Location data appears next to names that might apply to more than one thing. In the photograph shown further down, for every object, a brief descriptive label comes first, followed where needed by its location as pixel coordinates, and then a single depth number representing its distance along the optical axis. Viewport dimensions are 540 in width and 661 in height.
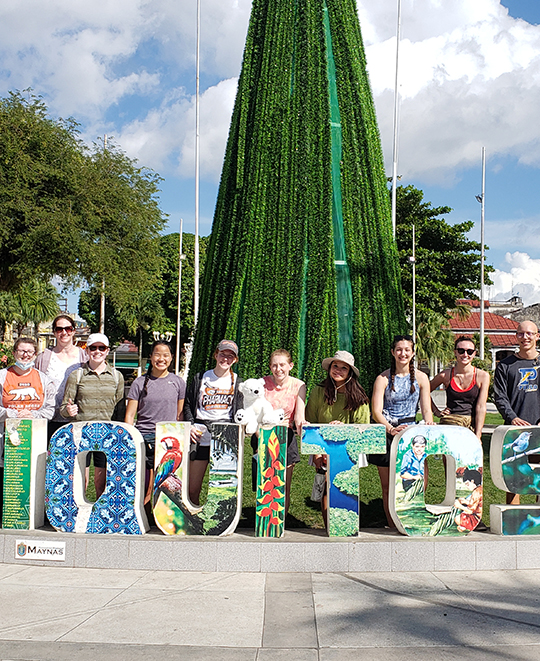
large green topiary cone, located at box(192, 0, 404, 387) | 9.43
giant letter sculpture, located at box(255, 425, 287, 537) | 5.47
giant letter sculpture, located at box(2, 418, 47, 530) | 5.61
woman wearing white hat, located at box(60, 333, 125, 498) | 5.77
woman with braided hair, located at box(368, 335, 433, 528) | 5.73
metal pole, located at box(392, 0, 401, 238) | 20.62
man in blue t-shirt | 6.03
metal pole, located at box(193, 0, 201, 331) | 21.42
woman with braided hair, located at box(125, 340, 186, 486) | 5.79
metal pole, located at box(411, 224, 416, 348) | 32.91
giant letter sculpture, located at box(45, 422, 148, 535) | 5.48
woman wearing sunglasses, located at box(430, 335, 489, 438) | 5.95
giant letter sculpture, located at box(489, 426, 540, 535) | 5.57
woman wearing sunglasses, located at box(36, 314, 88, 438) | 6.02
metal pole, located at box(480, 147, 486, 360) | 34.91
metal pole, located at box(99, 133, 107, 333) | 21.27
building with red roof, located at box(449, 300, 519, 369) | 59.06
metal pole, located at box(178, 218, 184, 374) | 41.45
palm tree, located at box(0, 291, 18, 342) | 37.88
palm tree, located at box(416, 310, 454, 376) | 42.03
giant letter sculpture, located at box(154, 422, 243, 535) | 5.48
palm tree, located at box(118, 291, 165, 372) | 48.97
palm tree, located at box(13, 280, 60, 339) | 44.47
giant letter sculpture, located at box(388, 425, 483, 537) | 5.48
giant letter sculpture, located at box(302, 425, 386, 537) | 5.50
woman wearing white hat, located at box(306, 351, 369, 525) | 5.82
